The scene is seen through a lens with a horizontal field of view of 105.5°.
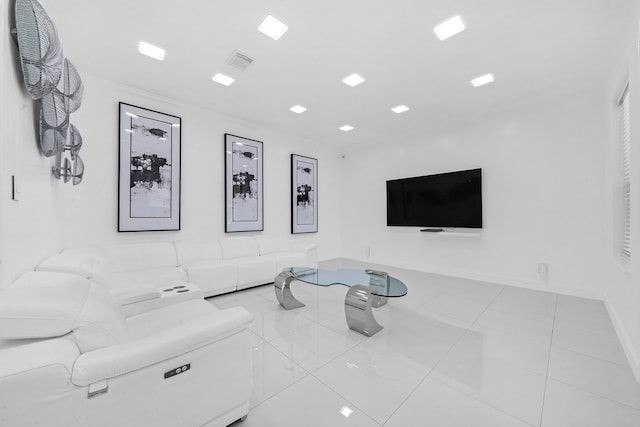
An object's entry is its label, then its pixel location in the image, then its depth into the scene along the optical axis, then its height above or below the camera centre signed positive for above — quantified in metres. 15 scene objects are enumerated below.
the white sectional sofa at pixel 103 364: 0.86 -0.61
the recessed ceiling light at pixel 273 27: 2.35 +1.90
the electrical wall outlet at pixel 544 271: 3.82 -0.86
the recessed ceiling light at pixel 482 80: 3.29 +1.90
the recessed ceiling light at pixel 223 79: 3.32 +1.93
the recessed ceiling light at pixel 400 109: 4.27 +1.93
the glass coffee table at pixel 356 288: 2.42 -0.77
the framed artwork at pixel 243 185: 4.57 +0.64
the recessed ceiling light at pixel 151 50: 2.71 +1.92
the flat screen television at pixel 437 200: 4.49 +0.33
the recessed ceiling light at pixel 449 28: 2.33 +1.88
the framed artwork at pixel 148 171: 3.52 +0.71
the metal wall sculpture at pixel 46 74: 1.28 +0.89
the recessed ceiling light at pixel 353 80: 3.32 +1.92
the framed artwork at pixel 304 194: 5.69 +0.55
